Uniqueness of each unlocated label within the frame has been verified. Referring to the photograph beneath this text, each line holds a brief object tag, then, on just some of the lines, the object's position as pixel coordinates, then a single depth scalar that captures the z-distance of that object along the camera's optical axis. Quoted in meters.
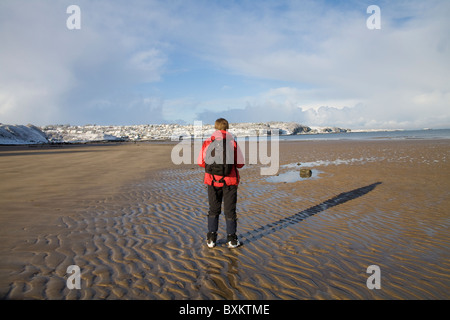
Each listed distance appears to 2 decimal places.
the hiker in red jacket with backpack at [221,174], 5.08
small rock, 14.18
